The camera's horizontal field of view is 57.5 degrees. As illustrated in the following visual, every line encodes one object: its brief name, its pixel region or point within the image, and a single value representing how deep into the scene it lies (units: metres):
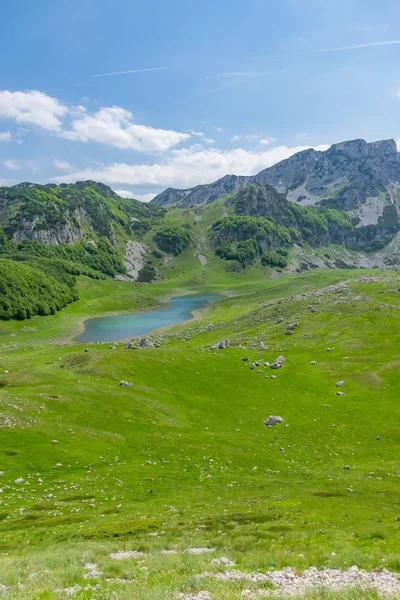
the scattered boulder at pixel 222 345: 109.12
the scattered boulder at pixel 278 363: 94.84
